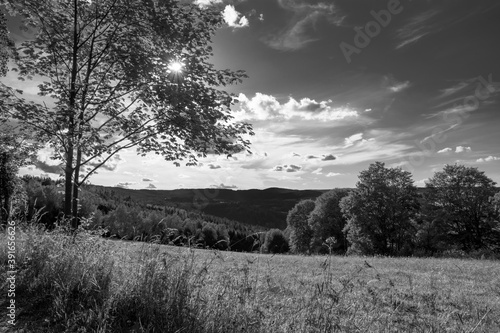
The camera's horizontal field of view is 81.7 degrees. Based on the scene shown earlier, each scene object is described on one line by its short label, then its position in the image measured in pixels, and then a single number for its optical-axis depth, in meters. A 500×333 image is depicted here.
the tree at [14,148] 7.89
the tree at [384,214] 36.34
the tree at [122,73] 7.14
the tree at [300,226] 53.81
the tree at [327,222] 48.25
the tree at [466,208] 34.50
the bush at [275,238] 69.86
